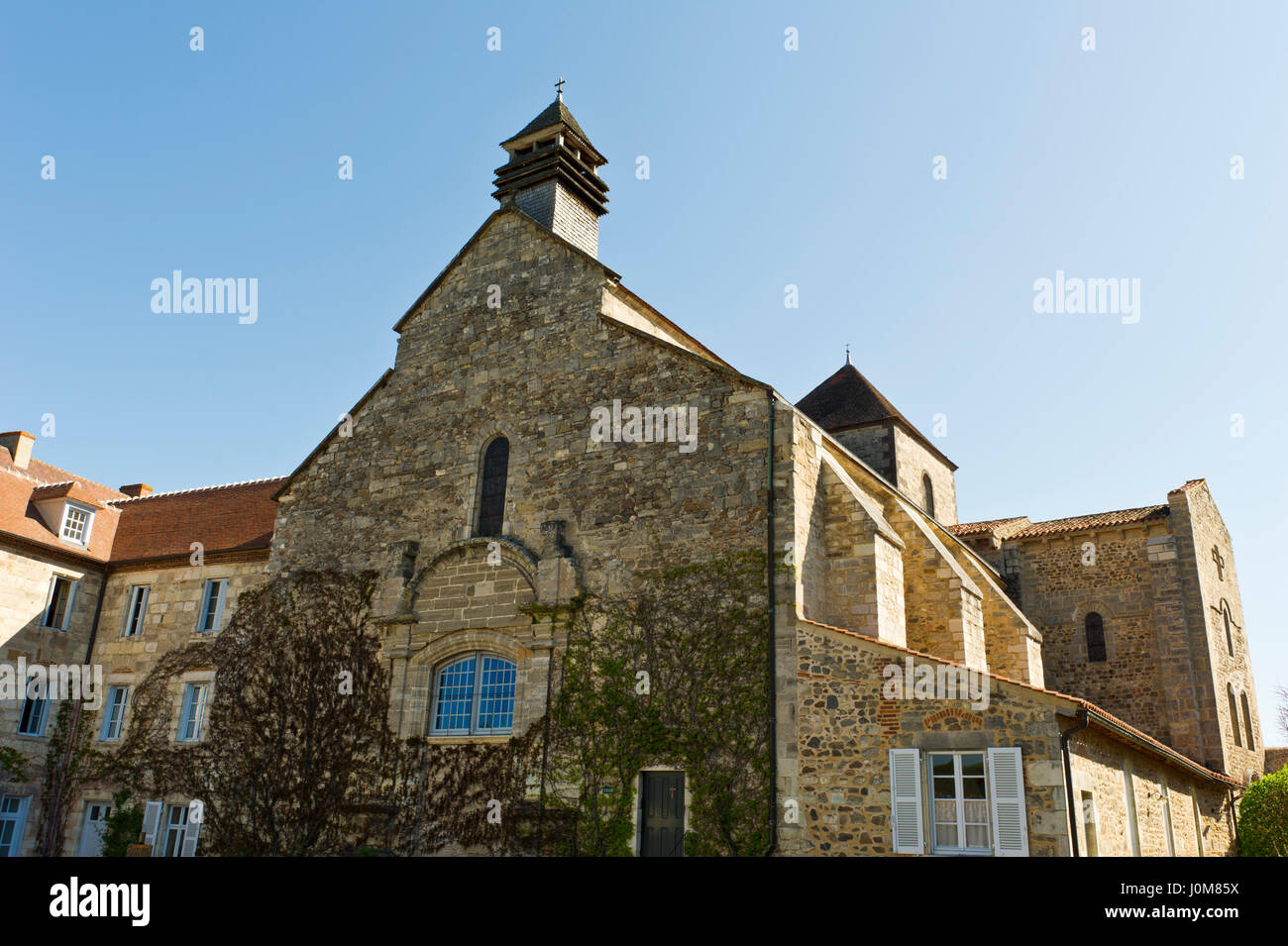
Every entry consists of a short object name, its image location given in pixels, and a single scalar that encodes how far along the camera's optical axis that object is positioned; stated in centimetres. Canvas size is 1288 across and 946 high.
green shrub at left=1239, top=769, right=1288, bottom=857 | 1920
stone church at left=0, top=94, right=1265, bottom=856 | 1179
